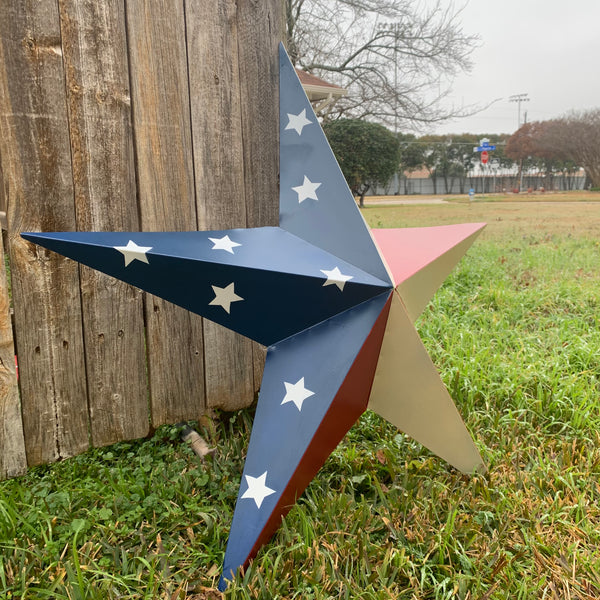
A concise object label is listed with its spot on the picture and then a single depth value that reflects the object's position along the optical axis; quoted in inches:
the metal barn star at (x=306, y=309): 51.3
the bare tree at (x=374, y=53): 470.9
